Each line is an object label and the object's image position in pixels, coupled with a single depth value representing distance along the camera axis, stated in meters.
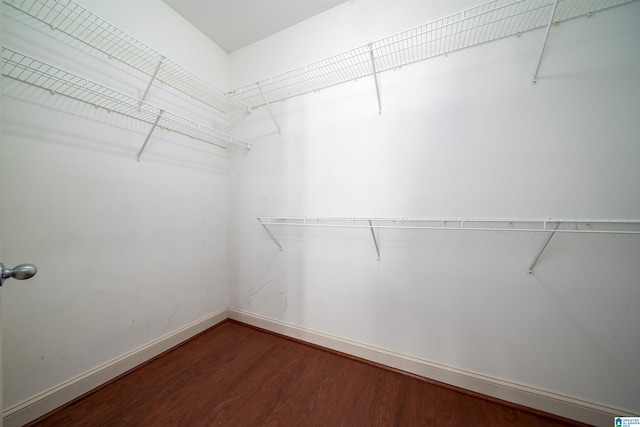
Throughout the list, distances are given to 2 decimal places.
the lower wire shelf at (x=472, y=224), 1.15
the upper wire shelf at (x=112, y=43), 1.22
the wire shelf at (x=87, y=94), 1.15
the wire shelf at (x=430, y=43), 1.23
